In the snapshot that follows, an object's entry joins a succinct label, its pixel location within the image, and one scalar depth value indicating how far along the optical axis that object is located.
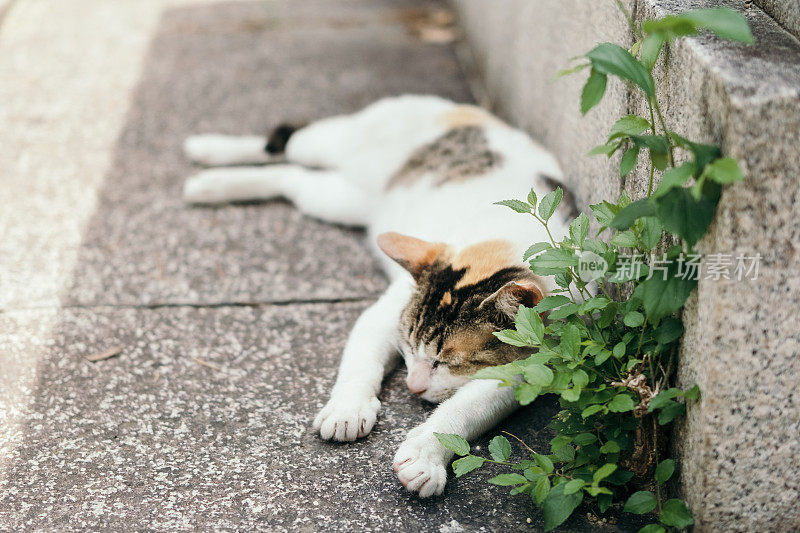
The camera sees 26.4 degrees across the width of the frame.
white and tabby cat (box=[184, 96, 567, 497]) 1.10
